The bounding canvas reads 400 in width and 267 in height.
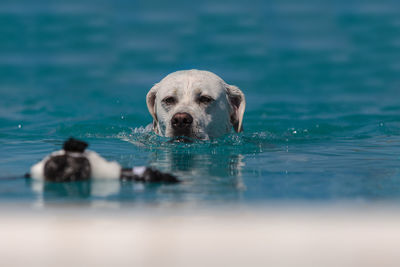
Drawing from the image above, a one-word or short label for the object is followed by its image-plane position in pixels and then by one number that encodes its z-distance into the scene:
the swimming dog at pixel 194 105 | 12.66
